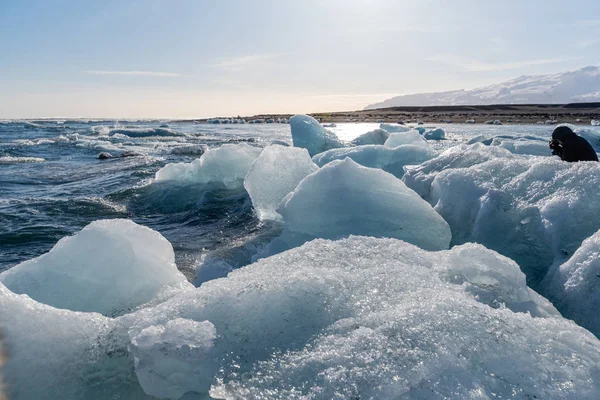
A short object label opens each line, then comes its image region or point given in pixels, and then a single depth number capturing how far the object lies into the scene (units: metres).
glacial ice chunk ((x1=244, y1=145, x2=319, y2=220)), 5.18
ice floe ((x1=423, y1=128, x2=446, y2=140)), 19.15
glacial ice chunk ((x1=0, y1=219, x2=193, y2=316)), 2.50
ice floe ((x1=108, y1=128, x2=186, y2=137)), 26.16
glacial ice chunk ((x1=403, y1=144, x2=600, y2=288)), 2.94
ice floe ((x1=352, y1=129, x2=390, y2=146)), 12.17
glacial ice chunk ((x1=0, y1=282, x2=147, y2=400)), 1.63
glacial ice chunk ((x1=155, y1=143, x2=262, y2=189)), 7.81
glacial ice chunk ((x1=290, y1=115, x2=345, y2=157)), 12.08
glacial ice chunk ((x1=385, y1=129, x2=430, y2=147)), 9.51
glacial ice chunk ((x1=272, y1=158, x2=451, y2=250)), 3.58
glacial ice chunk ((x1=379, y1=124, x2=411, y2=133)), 16.72
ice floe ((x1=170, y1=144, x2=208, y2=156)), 15.34
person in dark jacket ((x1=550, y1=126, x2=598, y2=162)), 5.26
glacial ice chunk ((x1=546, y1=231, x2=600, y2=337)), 2.26
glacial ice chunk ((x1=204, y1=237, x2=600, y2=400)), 1.41
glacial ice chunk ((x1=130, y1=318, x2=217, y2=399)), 1.57
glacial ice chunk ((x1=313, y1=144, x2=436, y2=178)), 7.02
